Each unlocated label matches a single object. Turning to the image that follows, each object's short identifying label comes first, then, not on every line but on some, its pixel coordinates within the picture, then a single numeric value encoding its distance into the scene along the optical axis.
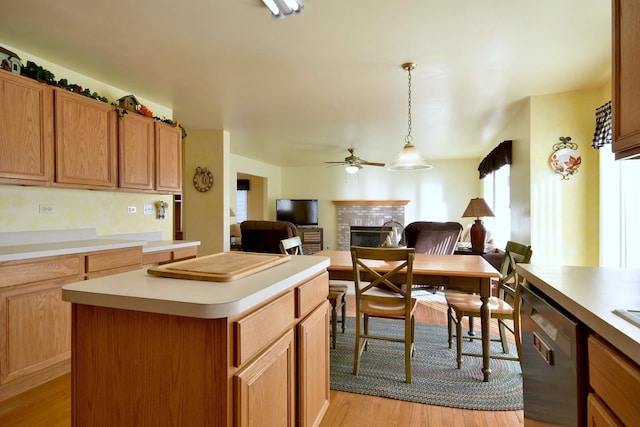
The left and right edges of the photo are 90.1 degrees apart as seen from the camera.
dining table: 2.15
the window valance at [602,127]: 2.74
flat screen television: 8.34
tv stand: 8.05
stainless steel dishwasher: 0.92
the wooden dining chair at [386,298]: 2.08
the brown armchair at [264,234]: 4.33
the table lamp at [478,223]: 4.38
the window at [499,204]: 5.35
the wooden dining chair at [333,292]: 2.51
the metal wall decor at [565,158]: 3.21
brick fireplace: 7.80
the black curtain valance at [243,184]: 9.43
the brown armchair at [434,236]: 4.02
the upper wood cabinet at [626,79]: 1.11
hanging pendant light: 2.97
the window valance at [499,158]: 4.07
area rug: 1.98
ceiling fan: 5.54
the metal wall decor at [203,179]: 5.00
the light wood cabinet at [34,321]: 1.88
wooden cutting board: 1.11
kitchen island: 0.87
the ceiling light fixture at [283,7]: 1.87
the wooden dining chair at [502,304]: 2.11
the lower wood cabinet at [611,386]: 0.68
